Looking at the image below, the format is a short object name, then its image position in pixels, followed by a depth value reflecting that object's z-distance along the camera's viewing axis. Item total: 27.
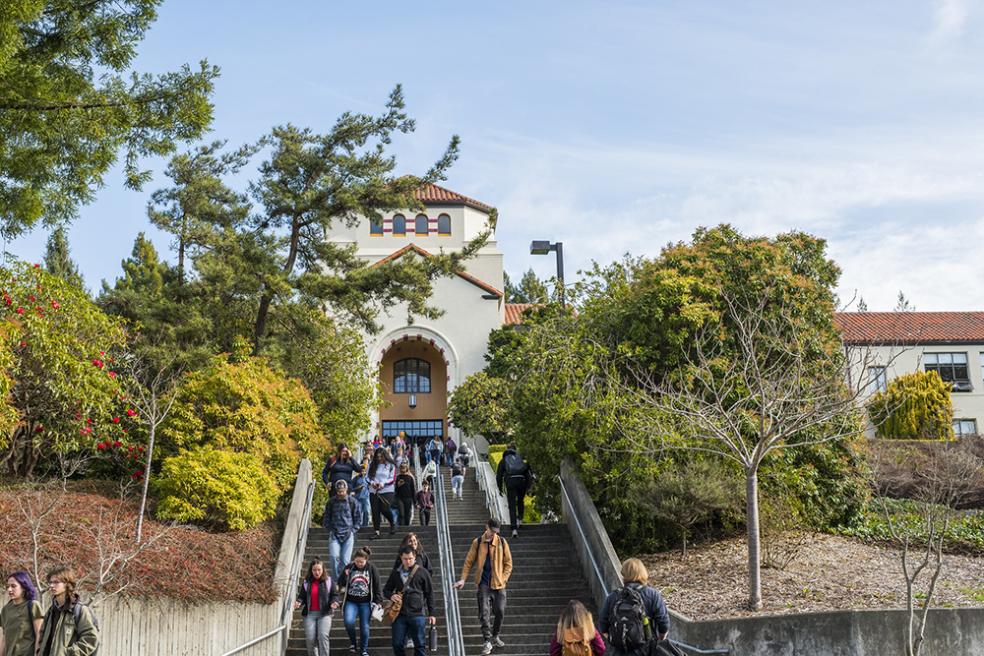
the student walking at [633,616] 7.77
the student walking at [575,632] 7.04
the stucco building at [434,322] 40.78
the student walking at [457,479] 23.75
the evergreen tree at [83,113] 11.59
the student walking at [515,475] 17.50
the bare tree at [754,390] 12.71
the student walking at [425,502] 19.09
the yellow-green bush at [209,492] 15.36
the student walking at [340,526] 14.81
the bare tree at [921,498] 10.85
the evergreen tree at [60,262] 37.91
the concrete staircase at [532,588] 13.21
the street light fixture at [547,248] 23.96
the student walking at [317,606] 12.29
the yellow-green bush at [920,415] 32.62
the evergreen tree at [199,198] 21.50
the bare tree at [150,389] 14.43
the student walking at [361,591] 12.34
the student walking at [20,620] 7.85
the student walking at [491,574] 12.49
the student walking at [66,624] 7.49
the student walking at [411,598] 11.86
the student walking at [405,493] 18.20
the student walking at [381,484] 17.66
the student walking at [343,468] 17.00
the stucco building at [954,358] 38.44
